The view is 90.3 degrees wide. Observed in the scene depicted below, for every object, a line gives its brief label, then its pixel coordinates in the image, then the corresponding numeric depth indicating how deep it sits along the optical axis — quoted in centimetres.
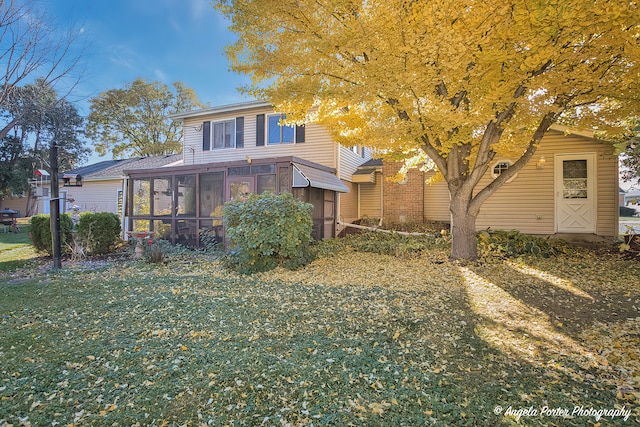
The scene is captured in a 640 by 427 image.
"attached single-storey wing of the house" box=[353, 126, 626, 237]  928
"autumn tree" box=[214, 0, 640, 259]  443
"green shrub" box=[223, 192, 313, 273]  605
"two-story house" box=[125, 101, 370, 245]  891
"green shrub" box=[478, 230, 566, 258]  748
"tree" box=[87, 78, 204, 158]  2506
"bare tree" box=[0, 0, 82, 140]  503
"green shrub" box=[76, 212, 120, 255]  846
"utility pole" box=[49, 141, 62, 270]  663
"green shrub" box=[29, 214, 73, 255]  813
